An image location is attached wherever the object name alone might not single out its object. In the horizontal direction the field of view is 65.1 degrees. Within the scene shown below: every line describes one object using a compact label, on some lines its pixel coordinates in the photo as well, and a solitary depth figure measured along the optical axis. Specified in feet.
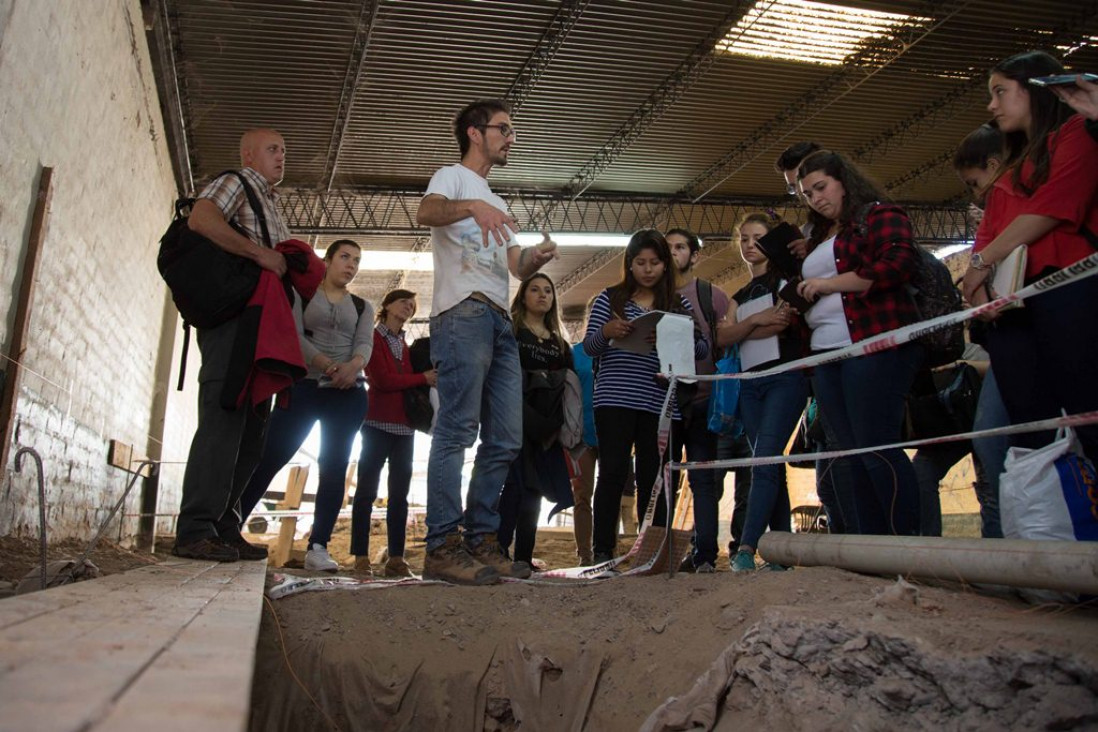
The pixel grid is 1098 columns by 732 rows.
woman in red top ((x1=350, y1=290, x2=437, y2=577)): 13.62
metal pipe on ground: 5.79
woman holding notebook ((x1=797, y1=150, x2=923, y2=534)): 8.54
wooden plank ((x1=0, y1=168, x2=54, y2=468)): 11.23
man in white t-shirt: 9.29
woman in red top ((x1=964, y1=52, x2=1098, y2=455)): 6.51
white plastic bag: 6.45
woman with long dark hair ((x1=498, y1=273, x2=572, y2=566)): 12.83
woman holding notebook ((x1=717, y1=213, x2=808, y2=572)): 10.55
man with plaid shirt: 9.17
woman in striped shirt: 11.20
